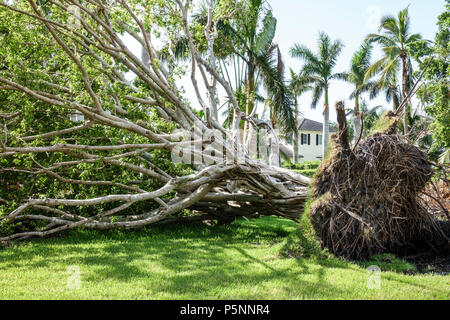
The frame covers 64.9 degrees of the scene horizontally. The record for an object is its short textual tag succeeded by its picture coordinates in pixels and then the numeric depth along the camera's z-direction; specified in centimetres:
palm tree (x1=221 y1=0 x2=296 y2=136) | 1777
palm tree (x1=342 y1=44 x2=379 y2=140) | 3328
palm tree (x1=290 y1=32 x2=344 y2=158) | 3061
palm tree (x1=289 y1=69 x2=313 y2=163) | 3192
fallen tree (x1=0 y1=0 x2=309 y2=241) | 697
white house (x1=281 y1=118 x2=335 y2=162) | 4478
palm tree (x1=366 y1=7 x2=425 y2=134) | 2338
